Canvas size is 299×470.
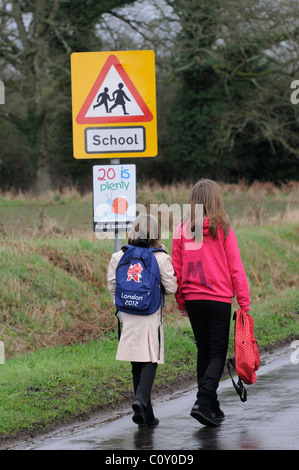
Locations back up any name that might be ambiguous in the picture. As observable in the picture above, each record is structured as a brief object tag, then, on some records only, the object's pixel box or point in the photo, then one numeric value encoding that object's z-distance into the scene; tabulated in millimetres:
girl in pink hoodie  12852
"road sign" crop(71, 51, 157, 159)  16266
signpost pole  16406
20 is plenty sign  16344
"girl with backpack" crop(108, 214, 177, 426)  12875
